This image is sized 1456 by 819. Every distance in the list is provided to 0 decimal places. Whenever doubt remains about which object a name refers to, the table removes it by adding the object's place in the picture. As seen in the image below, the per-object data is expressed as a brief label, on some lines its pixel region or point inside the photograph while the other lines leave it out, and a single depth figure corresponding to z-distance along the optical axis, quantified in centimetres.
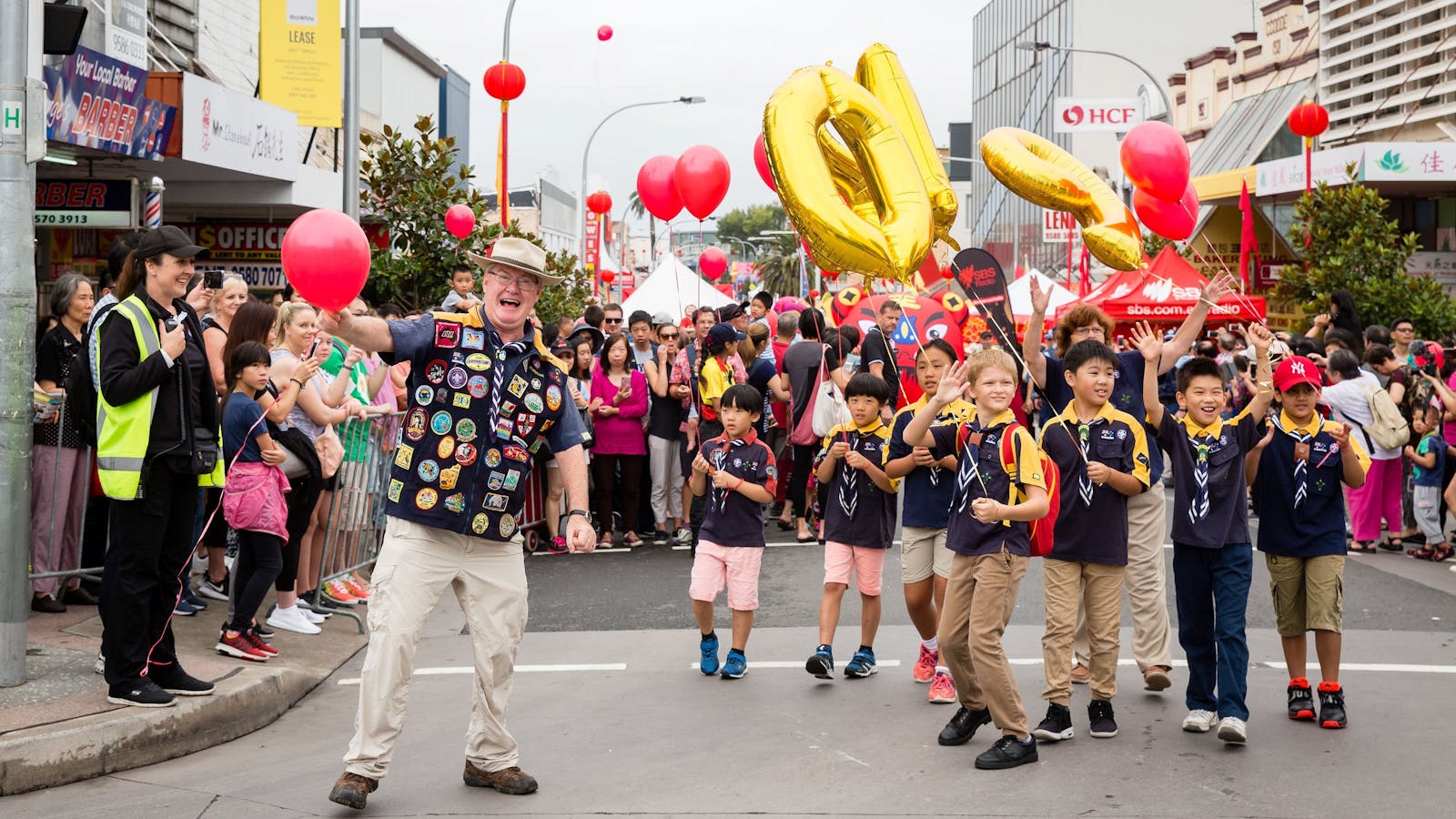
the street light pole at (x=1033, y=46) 2809
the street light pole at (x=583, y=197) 3269
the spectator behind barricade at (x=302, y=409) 785
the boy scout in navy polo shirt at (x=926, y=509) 704
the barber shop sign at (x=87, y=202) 1288
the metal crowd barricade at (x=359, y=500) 880
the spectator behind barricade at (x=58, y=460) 757
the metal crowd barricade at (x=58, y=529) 749
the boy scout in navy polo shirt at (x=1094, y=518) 625
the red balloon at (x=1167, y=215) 845
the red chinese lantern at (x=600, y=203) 2617
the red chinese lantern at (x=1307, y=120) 2053
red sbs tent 1794
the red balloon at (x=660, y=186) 1348
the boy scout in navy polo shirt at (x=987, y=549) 575
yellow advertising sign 1730
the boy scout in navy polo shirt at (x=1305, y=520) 645
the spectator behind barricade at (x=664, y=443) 1234
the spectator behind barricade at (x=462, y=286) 1284
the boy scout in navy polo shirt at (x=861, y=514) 741
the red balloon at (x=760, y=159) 1123
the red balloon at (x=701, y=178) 1255
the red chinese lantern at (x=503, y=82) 1705
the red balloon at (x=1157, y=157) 794
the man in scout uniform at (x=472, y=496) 515
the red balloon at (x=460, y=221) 1464
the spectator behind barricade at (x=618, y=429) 1224
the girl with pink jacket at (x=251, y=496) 714
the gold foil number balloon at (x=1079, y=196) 738
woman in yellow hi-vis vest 589
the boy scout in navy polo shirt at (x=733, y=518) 746
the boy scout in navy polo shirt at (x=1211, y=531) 621
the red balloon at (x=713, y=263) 2434
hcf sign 2453
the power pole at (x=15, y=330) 613
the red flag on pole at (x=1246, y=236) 1292
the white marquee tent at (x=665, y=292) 2284
